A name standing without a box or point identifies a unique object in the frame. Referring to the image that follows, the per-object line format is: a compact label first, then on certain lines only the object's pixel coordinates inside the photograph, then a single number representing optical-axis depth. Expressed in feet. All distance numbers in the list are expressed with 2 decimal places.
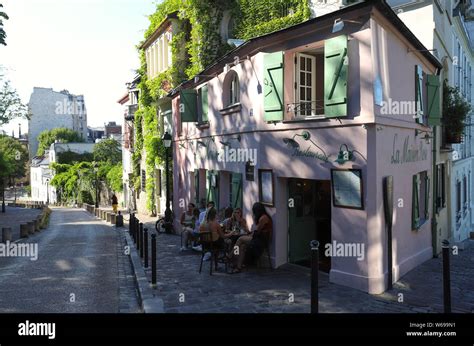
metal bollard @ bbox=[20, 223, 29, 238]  64.95
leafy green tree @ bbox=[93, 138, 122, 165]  192.54
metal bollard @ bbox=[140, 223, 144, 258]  37.79
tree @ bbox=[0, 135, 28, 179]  226.40
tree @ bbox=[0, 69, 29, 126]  89.72
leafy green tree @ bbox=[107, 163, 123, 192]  138.72
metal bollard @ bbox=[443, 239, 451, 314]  19.26
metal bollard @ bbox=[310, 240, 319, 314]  18.38
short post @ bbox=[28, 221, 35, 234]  67.92
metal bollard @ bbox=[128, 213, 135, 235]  52.31
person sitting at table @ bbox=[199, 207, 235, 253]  29.99
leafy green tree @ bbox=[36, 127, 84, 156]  254.47
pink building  25.86
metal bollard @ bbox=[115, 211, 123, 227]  72.84
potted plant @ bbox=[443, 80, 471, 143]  44.24
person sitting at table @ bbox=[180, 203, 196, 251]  39.43
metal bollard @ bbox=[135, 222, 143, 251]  41.03
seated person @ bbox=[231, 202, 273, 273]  30.83
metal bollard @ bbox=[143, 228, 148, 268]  33.10
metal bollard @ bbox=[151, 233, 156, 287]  27.37
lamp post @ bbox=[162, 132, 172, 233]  53.97
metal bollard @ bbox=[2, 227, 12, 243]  58.03
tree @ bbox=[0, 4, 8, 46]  43.68
